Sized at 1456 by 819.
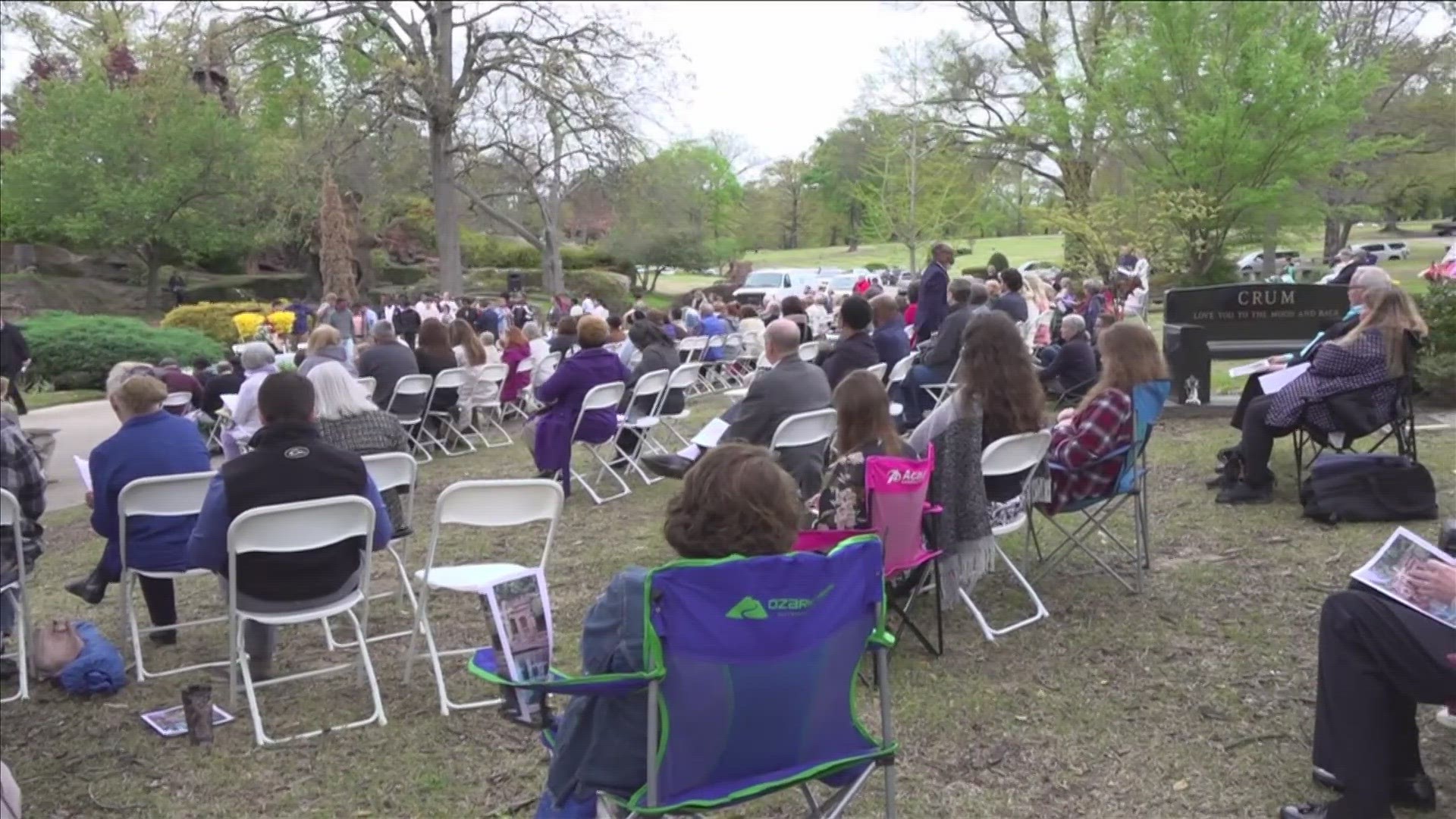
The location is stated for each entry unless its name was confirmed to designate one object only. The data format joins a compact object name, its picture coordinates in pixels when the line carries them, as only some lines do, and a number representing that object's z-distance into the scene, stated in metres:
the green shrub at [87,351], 18.97
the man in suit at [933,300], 10.55
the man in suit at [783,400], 5.89
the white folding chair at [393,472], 4.68
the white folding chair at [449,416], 9.79
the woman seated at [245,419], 7.79
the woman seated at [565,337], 11.79
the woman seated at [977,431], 4.36
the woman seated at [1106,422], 4.83
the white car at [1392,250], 38.72
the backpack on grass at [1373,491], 5.79
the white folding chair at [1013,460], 4.39
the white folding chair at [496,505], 3.87
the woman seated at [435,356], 10.09
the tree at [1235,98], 18.78
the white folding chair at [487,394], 10.77
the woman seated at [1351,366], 5.70
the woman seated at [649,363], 8.75
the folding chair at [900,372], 8.60
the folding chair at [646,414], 8.27
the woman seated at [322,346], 8.26
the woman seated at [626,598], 2.37
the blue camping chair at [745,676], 2.27
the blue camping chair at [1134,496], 4.84
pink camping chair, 3.90
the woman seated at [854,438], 4.04
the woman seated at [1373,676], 2.67
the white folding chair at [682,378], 8.54
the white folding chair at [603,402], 7.69
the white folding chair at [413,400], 9.49
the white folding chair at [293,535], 3.71
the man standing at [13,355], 13.77
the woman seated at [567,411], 7.87
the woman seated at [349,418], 5.50
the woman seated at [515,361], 11.46
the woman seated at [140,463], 4.52
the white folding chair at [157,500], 4.36
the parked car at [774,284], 32.30
